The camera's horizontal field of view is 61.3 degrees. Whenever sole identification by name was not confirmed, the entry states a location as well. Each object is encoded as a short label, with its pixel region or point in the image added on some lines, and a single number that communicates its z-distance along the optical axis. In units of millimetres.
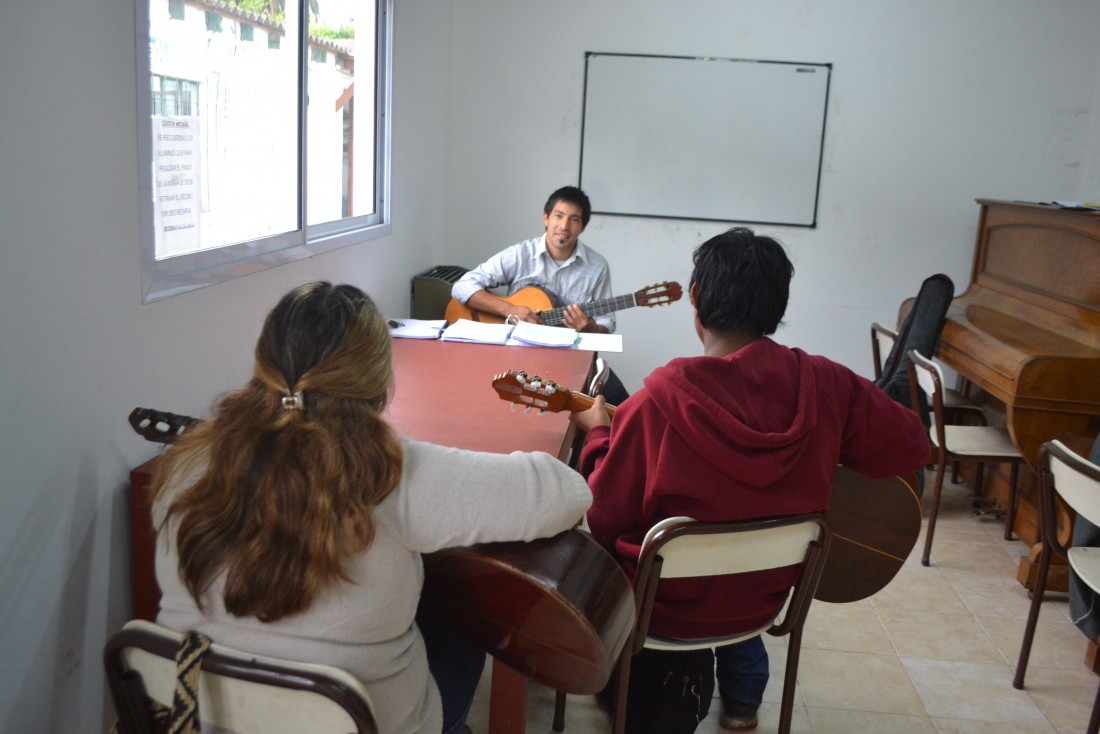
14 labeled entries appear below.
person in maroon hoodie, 1730
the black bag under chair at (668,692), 2115
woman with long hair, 1202
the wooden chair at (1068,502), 2156
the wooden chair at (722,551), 1662
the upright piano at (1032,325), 3172
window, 1983
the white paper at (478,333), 3246
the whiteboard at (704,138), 4805
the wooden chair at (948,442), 3334
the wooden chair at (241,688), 1094
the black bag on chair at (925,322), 3897
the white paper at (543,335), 3213
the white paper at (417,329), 3262
